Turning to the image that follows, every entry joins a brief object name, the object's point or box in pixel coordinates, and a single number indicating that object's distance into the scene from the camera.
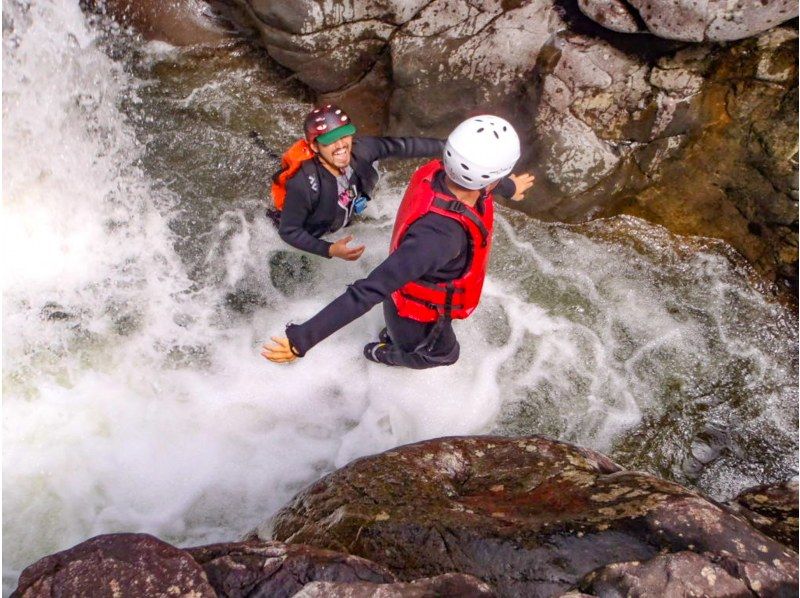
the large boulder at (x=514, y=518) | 2.93
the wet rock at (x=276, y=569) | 2.68
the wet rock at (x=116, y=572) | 2.55
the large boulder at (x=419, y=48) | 5.43
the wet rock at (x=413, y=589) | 2.60
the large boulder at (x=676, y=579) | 2.70
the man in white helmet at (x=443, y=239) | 3.45
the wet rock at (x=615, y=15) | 4.91
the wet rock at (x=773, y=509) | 3.33
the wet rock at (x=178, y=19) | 6.38
